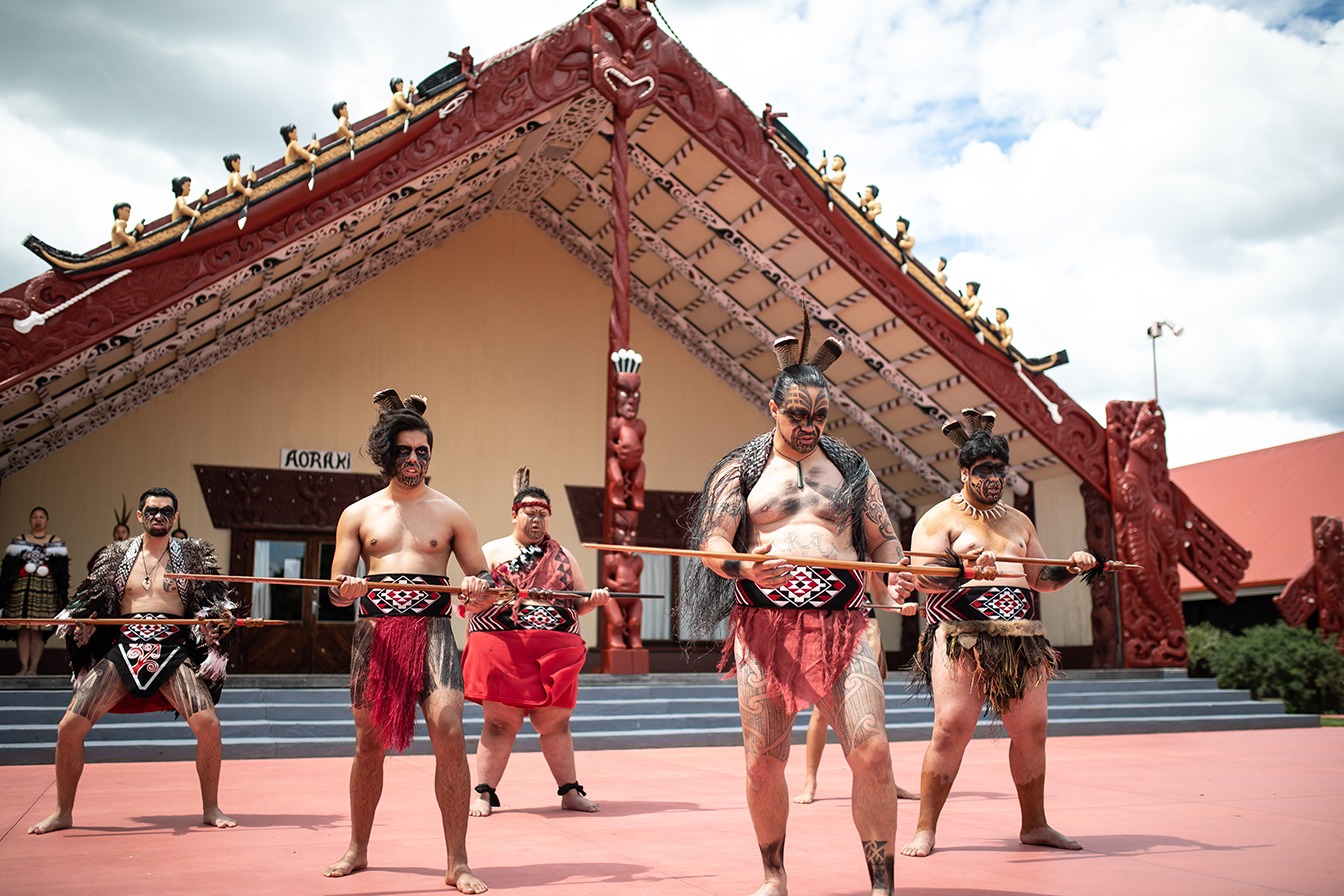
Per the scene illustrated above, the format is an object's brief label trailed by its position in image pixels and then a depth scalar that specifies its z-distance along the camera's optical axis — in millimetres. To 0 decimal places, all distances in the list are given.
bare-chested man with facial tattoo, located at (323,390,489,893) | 4262
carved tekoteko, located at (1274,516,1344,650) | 14641
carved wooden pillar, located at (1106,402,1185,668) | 13664
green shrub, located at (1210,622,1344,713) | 13047
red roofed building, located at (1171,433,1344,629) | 18141
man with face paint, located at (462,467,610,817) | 6090
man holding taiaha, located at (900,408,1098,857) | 4840
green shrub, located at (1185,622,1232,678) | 14266
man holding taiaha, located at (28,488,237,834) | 5539
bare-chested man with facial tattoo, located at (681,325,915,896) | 3633
